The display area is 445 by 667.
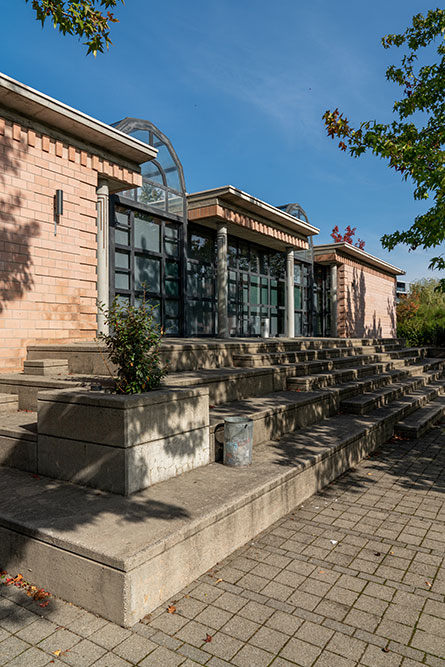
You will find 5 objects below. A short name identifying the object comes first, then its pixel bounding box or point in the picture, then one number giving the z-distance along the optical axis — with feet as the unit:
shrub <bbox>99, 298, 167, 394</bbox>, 15.67
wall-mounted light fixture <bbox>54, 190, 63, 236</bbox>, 27.27
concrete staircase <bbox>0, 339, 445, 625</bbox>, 10.22
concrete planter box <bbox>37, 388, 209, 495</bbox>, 13.34
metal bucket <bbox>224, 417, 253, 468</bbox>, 16.34
